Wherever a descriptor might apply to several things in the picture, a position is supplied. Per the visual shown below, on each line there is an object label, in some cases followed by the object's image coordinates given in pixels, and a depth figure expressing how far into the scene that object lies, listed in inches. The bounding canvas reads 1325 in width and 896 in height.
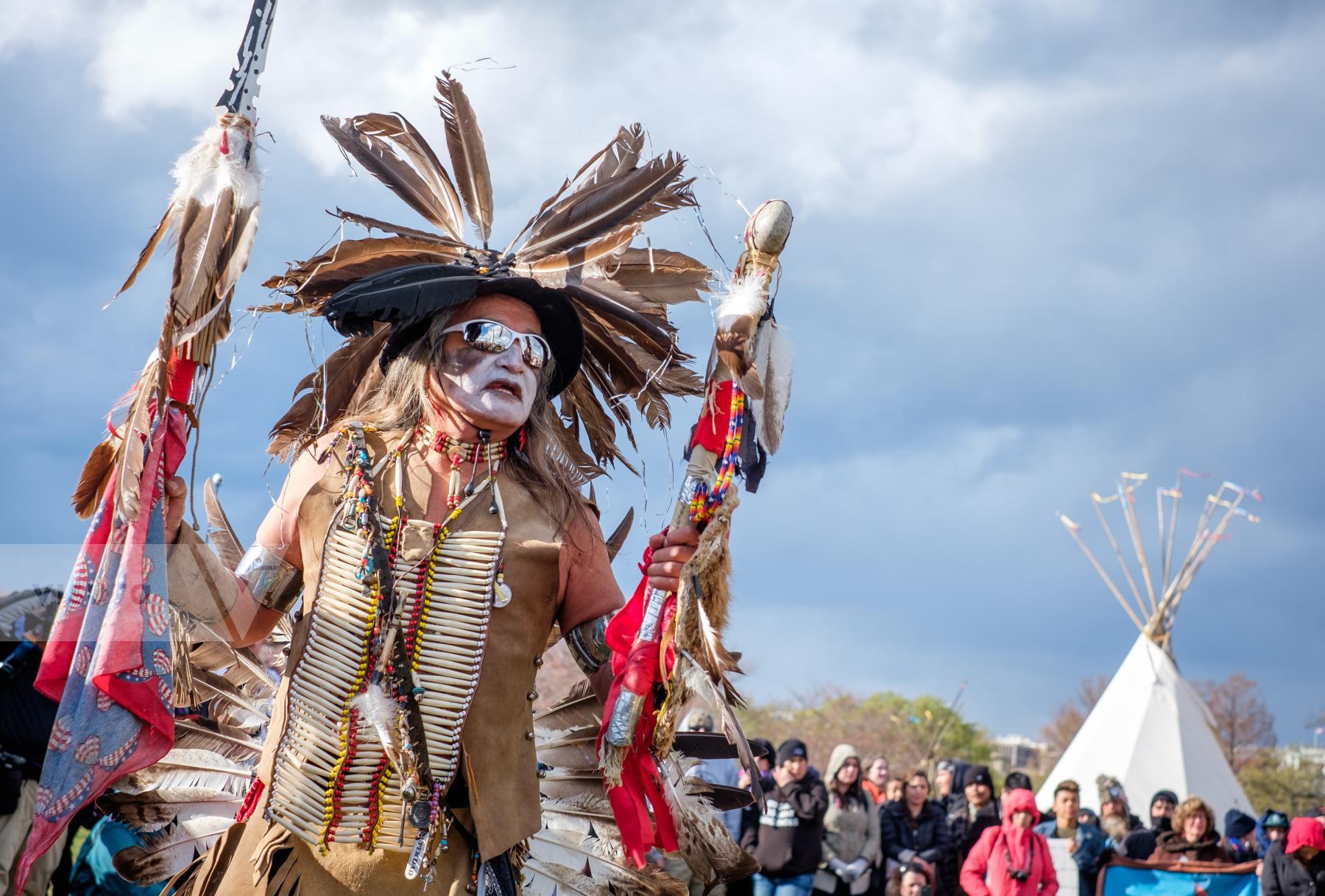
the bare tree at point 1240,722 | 1889.8
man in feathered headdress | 138.0
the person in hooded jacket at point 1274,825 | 430.6
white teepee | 1022.4
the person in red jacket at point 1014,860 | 387.2
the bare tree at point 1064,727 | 2258.9
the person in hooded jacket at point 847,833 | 414.6
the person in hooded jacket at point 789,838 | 393.1
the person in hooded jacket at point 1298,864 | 410.9
